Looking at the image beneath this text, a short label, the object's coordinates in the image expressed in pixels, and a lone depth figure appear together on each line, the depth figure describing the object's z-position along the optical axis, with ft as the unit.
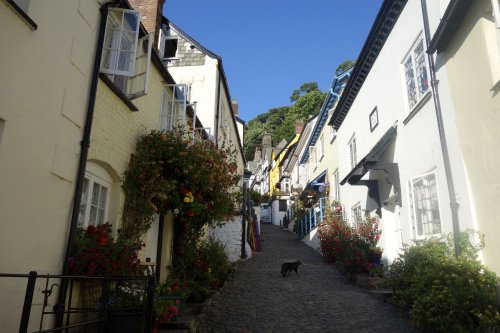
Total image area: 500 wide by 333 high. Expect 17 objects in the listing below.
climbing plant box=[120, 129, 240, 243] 24.52
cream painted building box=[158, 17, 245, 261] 51.70
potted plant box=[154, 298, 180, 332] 19.76
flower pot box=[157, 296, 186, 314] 22.18
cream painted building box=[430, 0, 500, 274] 17.90
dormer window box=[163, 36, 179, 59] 52.00
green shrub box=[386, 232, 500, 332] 17.62
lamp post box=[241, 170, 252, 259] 57.84
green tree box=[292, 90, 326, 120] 177.88
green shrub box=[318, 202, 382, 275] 36.14
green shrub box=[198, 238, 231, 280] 35.76
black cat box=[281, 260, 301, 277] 40.75
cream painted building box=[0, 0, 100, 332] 14.02
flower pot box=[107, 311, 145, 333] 16.90
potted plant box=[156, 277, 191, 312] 22.38
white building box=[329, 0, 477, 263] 23.12
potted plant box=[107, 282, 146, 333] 16.94
